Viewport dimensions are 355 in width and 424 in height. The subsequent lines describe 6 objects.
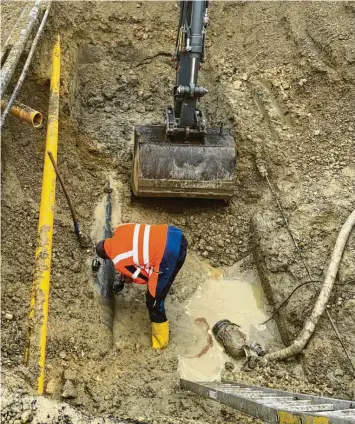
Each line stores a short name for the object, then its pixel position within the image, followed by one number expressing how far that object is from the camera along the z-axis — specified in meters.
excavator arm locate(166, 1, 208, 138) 5.05
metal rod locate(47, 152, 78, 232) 4.75
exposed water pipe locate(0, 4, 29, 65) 5.25
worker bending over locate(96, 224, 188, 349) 4.71
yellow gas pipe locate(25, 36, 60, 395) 3.67
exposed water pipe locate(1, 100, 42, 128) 4.45
